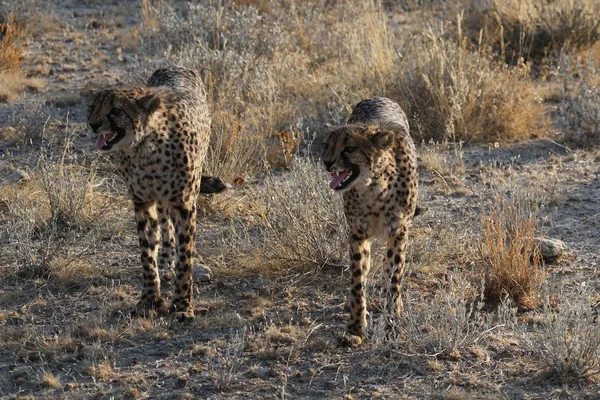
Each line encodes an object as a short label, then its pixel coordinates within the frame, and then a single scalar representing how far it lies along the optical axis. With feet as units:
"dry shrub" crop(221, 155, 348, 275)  42.45
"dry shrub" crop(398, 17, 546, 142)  57.31
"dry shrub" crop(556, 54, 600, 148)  57.41
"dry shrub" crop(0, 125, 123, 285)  42.50
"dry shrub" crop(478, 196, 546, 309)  39.42
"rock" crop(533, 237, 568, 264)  43.42
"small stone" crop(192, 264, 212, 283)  42.06
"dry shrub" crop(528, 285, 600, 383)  33.30
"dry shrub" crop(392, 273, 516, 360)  34.88
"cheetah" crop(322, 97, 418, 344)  33.76
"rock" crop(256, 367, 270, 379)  34.24
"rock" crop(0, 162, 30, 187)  50.72
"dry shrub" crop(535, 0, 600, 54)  69.31
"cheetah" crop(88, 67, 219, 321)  35.65
